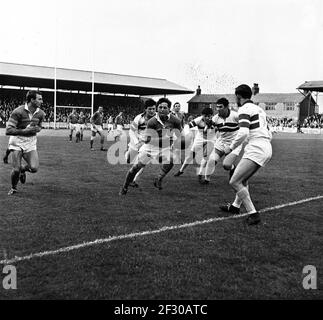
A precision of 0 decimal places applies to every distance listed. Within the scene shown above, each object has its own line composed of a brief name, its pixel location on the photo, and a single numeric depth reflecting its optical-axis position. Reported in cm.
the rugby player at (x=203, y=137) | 1121
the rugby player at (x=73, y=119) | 2386
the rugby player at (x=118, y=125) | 2155
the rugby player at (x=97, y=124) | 1930
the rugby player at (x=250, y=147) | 661
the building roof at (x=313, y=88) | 5447
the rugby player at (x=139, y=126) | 1006
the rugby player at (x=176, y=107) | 1328
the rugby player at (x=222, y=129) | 998
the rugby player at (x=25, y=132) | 822
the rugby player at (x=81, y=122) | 2366
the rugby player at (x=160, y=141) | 891
